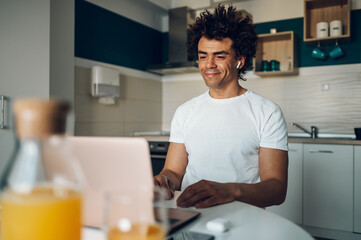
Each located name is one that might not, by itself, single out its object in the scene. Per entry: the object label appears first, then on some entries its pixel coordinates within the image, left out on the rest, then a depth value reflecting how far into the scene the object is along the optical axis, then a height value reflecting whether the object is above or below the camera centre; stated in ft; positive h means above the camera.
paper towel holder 10.82 +1.24
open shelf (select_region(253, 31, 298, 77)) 11.59 +2.61
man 5.02 -0.10
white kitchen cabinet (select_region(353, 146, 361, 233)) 9.32 -2.05
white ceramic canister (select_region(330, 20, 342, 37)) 10.75 +3.11
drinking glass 1.29 -0.39
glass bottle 1.13 -0.24
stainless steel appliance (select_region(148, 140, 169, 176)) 11.71 -1.23
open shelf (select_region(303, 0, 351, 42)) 11.06 +3.78
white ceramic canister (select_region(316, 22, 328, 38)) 10.98 +3.12
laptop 1.72 -0.24
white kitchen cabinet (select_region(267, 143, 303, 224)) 10.05 -2.07
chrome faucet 11.58 -0.39
